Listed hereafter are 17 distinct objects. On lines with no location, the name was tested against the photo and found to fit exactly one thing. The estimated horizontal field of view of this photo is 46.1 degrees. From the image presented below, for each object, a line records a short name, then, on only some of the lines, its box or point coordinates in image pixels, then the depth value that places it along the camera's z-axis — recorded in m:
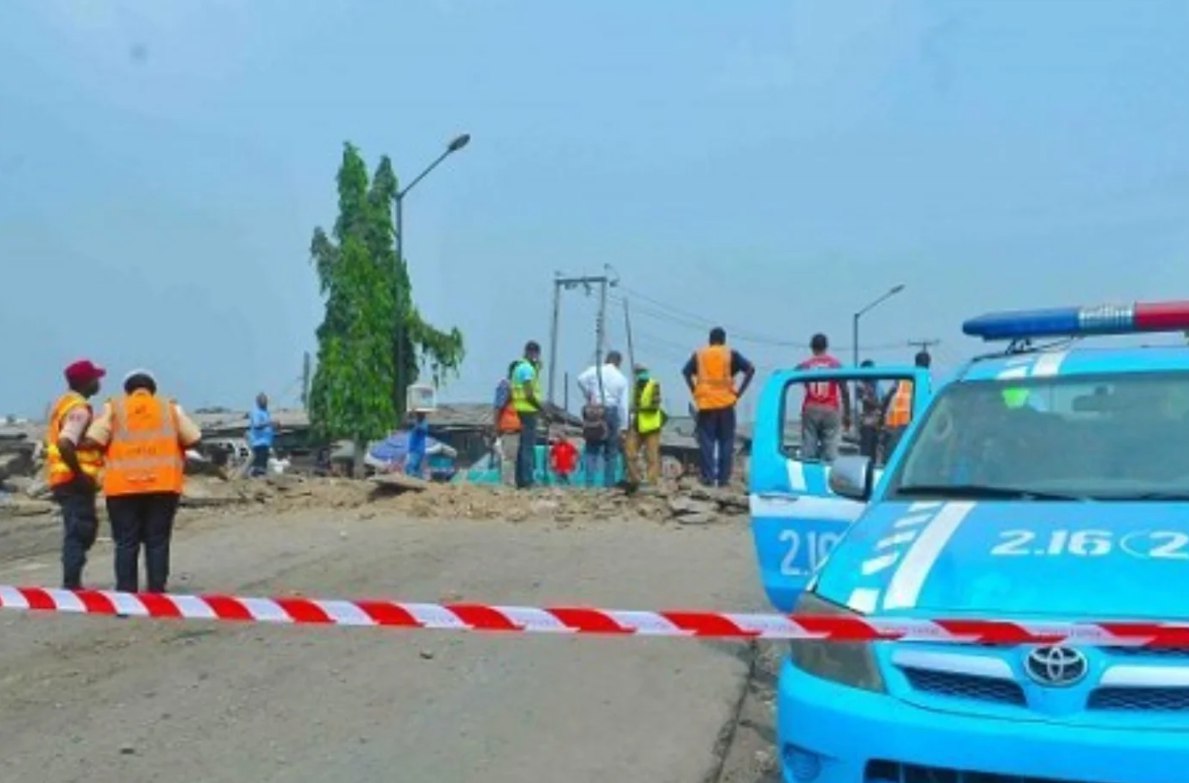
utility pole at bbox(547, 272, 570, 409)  51.16
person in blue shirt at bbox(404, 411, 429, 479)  21.22
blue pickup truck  3.81
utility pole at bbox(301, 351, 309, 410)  42.91
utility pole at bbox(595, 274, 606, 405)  52.03
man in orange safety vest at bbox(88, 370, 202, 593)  9.36
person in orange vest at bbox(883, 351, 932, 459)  10.52
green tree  40.94
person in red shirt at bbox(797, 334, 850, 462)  13.21
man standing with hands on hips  15.38
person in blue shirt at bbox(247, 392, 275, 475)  25.67
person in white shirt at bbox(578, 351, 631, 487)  16.86
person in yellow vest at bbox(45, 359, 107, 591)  9.62
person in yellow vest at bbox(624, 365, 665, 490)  16.30
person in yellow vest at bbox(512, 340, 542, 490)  16.42
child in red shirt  21.91
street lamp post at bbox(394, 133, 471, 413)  28.81
